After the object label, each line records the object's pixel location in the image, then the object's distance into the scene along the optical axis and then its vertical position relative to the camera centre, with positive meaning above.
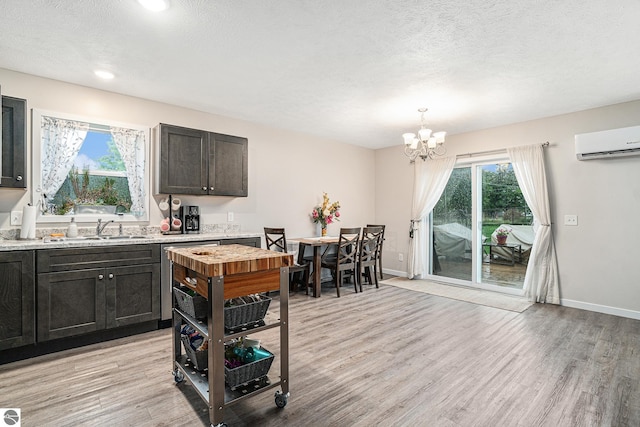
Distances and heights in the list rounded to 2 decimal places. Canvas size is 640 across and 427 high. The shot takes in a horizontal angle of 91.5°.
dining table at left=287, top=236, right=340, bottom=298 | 4.46 -0.67
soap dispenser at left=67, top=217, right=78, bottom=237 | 3.11 -0.14
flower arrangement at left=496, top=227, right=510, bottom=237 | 4.84 -0.28
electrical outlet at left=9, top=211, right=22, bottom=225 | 2.95 -0.01
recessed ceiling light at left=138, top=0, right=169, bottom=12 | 1.98 +1.36
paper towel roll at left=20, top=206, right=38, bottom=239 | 2.87 -0.05
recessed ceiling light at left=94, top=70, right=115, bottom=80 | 2.99 +1.38
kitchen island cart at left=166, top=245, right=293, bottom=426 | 1.65 -0.45
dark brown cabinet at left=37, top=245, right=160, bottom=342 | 2.62 -0.67
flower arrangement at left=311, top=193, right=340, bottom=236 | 5.42 +0.03
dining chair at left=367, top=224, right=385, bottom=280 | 5.23 -0.66
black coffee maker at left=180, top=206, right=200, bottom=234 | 3.89 -0.04
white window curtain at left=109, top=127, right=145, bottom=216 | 3.55 +0.65
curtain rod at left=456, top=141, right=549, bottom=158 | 4.77 +0.97
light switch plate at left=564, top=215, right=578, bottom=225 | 4.10 -0.08
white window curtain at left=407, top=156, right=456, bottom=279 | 5.52 +0.15
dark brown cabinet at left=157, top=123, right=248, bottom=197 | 3.58 +0.65
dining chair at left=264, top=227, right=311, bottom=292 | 4.43 -0.68
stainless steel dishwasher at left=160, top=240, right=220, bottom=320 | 3.19 -0.70
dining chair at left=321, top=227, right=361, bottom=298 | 4.59 -0.69
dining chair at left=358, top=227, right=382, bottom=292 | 4.88 -0.58
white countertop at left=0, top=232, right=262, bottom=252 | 2.52 -0.23
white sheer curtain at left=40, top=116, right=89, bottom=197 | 3.11 +0.69
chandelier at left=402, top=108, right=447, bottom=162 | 3.77 +0.92
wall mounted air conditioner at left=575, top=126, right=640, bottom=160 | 3.60 +0.84
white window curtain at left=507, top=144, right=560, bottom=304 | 4.25 -0.28
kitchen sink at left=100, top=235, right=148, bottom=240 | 3.15 -0.22
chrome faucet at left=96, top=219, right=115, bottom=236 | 3.26 -0.11
